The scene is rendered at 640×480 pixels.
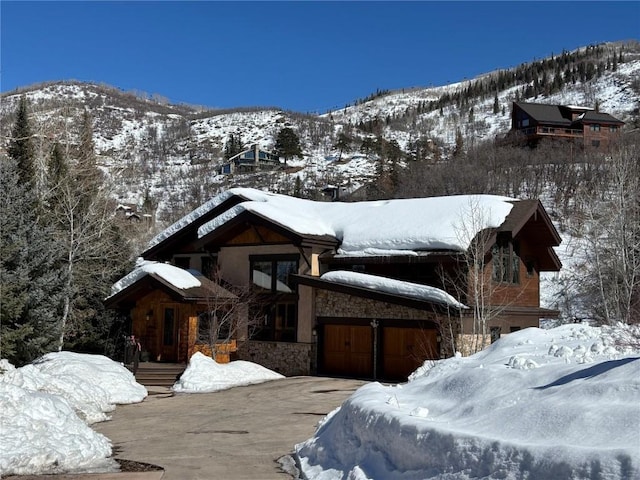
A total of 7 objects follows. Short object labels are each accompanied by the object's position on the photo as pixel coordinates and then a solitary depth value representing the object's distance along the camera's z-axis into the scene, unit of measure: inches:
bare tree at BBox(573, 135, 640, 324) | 1106.1
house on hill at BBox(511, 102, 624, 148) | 2982.3
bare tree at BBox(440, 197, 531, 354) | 804.6
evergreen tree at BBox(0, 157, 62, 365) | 799.7
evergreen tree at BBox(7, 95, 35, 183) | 1245.7
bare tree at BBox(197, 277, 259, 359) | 955.3
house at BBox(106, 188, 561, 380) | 846.5
